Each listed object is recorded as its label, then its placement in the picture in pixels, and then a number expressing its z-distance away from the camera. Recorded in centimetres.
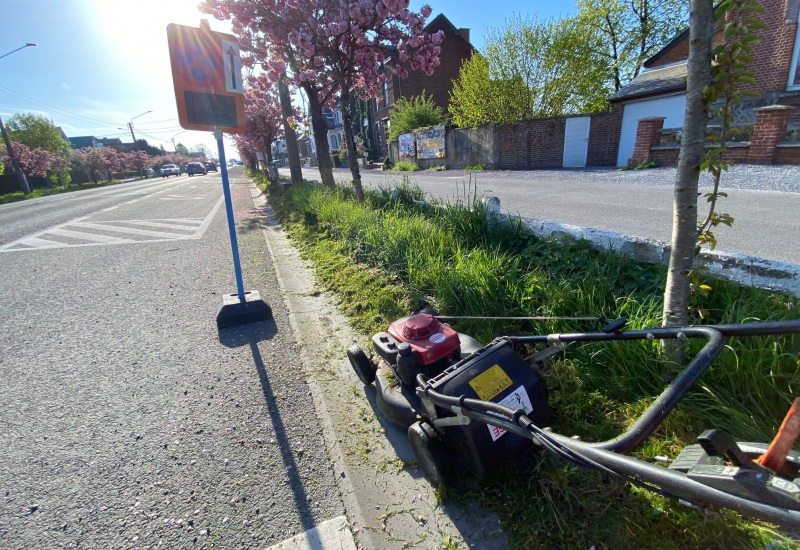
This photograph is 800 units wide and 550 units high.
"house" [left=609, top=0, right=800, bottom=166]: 1057
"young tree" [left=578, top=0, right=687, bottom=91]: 2580
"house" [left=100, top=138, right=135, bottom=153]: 7561
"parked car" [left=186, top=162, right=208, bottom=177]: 4947
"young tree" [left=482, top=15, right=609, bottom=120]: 1948
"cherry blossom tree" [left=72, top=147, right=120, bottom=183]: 3869
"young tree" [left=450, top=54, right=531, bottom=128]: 2019
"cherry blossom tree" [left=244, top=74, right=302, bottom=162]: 1566
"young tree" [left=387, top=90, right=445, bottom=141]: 2694
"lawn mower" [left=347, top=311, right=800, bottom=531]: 90
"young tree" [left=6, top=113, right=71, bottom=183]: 4962
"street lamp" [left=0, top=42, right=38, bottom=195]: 2545
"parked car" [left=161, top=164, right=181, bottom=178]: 5141
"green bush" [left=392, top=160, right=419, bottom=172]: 2553
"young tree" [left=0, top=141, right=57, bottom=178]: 3052
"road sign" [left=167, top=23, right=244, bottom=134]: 326
